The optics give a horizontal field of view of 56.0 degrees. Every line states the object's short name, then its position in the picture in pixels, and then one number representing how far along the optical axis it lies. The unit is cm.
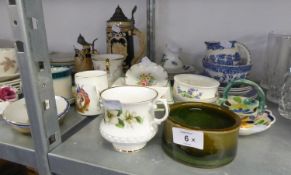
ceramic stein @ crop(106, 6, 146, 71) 81
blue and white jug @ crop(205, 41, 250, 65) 71
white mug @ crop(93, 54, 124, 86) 74
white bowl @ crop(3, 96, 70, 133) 54
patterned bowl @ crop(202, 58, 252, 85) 69
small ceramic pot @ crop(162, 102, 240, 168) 43
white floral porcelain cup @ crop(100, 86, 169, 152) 47
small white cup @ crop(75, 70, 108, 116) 60
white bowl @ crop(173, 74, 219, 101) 60
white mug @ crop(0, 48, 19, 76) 72
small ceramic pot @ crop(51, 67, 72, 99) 66
